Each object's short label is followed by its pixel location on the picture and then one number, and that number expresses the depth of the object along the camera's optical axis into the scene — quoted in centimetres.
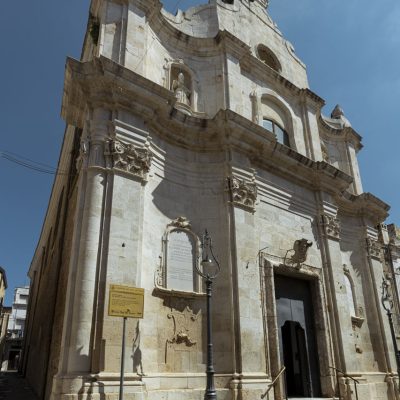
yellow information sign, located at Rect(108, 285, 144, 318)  775
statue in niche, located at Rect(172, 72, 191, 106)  1330
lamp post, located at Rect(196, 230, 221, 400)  748
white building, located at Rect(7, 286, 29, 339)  7119
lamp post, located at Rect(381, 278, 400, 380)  1252
